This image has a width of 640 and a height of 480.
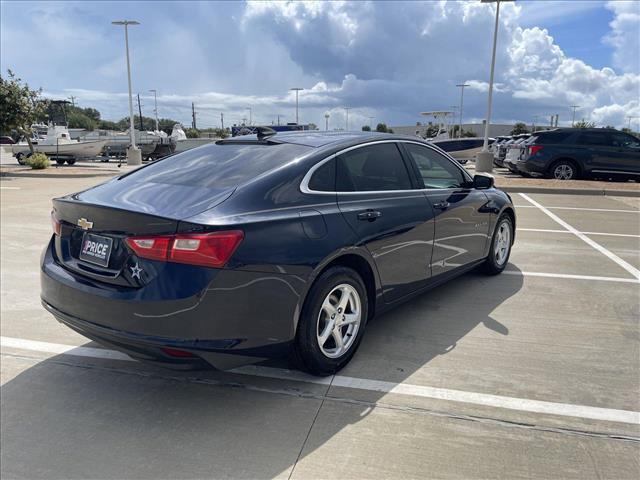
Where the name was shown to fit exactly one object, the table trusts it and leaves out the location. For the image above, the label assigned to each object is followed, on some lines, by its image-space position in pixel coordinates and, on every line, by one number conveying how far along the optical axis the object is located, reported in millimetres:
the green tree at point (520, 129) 80706
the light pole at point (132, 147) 25484
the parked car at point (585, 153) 14969
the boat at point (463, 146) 27766
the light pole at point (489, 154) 19594
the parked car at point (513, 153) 16211
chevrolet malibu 2578
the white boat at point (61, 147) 28844
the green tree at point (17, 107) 21406
